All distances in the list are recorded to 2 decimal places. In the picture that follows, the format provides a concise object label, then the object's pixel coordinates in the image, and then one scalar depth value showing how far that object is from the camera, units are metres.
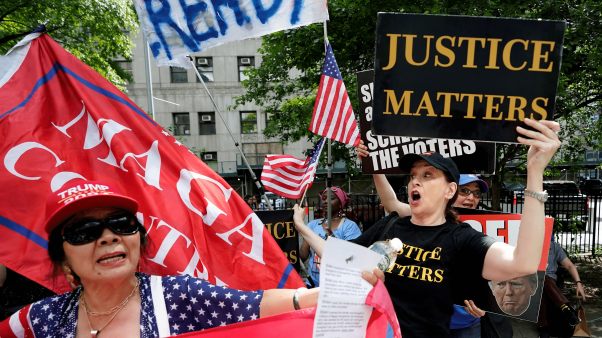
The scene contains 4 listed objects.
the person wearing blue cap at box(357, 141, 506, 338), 2.81
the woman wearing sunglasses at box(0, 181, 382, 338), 1.68
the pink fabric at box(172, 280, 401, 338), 1.61
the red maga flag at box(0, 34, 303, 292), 2.27
